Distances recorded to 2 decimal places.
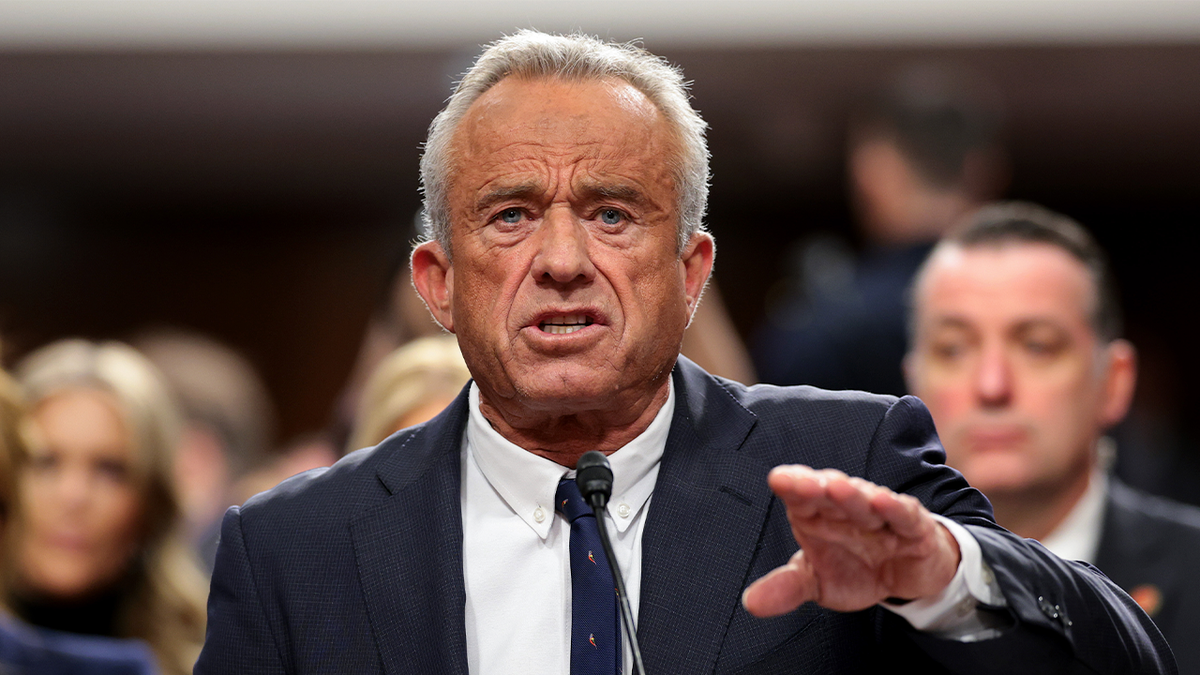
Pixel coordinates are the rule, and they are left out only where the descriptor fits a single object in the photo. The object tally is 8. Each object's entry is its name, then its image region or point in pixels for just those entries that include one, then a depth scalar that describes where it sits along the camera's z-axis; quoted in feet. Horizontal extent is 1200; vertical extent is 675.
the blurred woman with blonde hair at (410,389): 19.47
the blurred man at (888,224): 24.82
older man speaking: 12.19
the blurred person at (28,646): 19.17
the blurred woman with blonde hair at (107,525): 22.72
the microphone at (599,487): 10.85
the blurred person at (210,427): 32.83
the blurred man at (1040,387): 19.74
